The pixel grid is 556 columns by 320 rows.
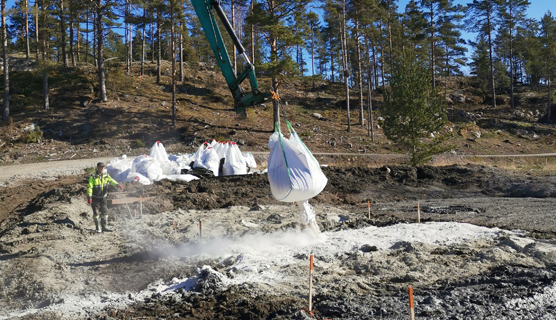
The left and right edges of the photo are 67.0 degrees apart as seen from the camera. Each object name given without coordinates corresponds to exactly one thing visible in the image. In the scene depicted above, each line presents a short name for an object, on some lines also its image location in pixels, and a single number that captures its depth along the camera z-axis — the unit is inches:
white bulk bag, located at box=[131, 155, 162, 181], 573.6
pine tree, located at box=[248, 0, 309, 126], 931.3
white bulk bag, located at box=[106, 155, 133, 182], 565.0
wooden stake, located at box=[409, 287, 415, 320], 156.5
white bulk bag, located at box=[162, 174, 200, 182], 593.3
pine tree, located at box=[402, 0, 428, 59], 1649.6
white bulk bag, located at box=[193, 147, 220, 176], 649.0
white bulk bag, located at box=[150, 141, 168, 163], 632.4
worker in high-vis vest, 391.5
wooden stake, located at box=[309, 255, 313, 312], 194.1
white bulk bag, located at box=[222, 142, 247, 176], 663.1
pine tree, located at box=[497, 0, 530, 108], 1800.7
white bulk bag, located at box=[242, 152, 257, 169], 734.1
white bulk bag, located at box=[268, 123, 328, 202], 290.1
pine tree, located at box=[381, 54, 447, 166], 746.2
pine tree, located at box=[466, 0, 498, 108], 1776.6
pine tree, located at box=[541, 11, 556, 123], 1658.5
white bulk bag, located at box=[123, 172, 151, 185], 548.9
